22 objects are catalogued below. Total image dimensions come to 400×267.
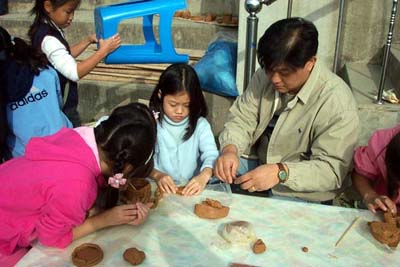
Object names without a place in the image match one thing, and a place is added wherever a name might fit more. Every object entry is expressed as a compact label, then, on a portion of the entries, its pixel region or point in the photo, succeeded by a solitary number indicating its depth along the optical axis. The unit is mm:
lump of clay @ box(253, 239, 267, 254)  1388
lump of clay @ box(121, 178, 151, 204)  1662
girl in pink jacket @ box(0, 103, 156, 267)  1412
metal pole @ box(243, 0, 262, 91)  2486
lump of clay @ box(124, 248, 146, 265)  1321
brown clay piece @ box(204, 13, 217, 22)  4781
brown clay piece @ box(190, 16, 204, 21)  4864
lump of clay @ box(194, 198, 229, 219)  1584
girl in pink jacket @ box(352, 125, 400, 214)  1654
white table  1354
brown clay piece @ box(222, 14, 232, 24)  4610
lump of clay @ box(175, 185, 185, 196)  1772
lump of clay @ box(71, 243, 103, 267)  1312
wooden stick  1457
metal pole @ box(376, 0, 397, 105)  2636
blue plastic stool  2518
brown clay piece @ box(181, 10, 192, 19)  4964
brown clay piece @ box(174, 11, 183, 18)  4996
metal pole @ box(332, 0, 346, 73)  3028
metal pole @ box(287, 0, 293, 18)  3088
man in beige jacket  1852
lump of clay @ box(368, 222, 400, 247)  1437
